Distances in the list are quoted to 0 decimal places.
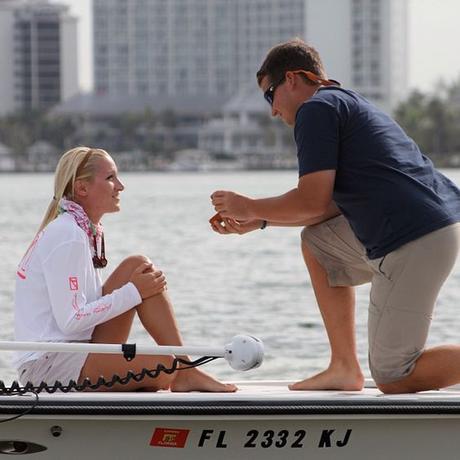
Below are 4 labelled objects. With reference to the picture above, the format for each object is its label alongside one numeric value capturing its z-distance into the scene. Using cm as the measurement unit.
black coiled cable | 1112
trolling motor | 1088
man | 1137
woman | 1168
